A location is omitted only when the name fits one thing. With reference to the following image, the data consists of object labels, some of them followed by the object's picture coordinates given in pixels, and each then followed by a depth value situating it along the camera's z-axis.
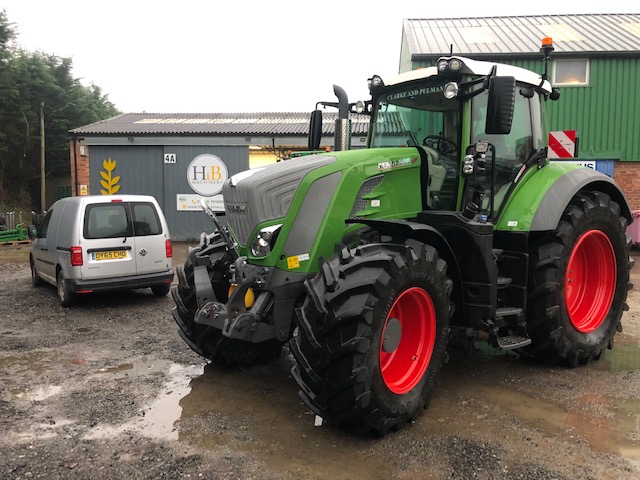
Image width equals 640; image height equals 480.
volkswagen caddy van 7.80
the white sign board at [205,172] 16.55
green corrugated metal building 14.69
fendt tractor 3.50
